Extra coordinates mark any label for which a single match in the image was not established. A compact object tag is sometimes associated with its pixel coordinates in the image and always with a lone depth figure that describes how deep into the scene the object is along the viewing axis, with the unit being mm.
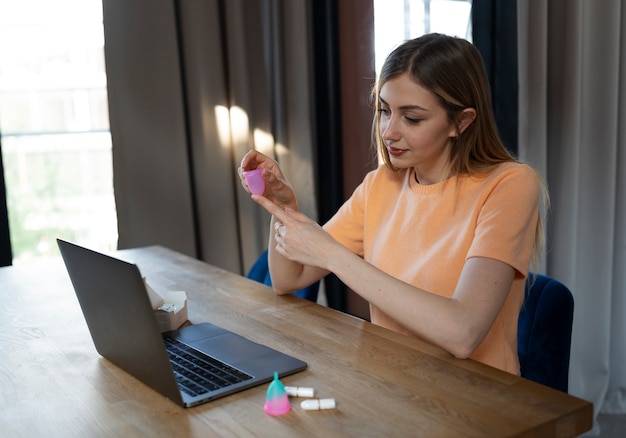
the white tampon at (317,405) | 1038
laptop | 1066
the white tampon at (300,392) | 1085
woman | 1328
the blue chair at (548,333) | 1436
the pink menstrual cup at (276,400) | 1027
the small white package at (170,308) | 1458
